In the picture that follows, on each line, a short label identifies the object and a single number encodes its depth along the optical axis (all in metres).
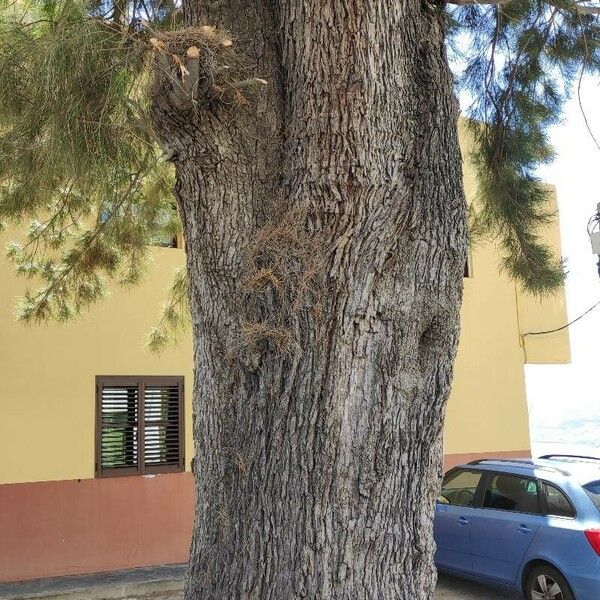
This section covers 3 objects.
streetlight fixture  7.59
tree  3.25
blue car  6.59
